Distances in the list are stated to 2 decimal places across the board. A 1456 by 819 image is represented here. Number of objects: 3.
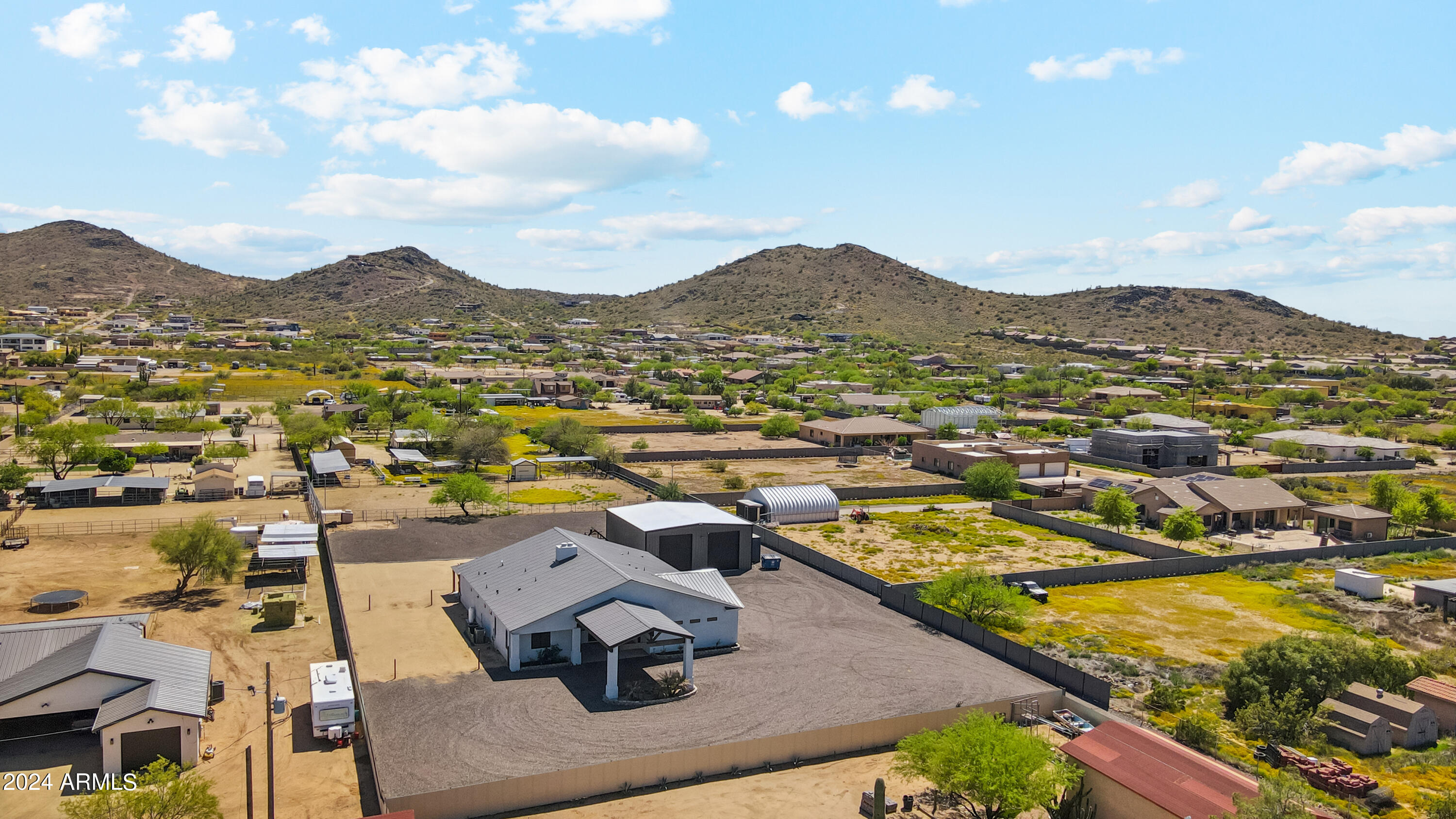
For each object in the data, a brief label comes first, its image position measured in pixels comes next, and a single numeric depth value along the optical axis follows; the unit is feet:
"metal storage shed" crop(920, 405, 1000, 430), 306.55
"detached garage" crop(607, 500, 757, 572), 131.95
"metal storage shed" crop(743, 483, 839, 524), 172.24
